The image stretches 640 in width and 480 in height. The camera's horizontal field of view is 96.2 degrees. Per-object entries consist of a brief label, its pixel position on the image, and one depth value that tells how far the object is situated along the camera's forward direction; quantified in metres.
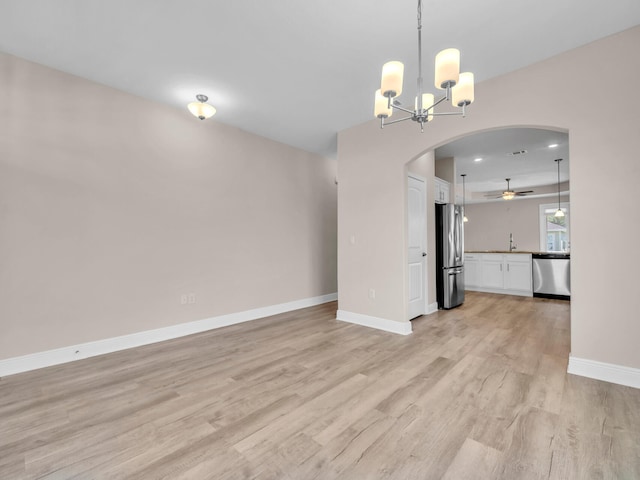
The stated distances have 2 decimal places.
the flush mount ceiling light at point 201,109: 3.27
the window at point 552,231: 8.59
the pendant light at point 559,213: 7.65
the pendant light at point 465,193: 7.12
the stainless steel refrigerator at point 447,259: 4.93
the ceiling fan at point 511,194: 7.72
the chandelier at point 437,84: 1.71
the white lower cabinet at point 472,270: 6.86
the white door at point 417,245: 4.23
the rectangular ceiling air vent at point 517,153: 5.36
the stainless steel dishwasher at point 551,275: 5.89
